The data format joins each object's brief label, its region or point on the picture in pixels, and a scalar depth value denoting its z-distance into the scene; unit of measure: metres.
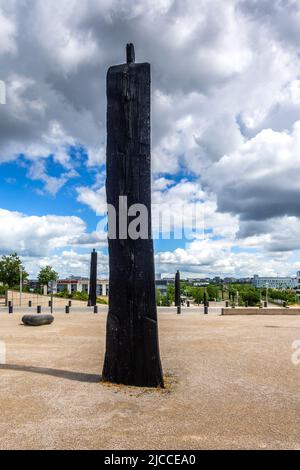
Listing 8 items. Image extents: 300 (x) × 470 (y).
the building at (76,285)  131.75
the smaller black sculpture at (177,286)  27.53
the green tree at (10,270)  38.03
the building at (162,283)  185.07
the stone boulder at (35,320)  15.72
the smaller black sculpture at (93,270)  26.22
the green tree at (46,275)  49.28
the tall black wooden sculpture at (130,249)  6.86
